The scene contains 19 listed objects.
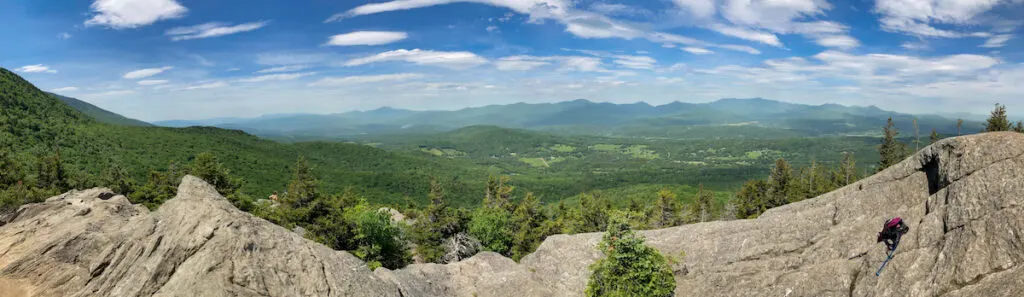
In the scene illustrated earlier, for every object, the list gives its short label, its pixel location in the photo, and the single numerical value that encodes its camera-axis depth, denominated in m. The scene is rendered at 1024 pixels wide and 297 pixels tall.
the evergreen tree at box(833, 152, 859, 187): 86.31
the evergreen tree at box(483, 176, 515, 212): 70.89
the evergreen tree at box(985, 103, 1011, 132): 55.06
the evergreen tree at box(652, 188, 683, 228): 79.88
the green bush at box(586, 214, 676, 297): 29.44
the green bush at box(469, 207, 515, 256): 57.41
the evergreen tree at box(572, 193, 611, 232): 68.06
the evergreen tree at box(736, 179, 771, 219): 77.26
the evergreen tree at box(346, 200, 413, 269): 46.31
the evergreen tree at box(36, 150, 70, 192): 62.33
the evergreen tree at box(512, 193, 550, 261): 62.06
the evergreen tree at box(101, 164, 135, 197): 59.72
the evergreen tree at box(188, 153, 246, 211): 51.03
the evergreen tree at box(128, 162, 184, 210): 54.66
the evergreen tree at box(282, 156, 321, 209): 45.31
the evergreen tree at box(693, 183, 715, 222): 84.77
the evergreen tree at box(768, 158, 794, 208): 75.31
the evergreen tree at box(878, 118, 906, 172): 78.69
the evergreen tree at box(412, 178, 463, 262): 55.22
